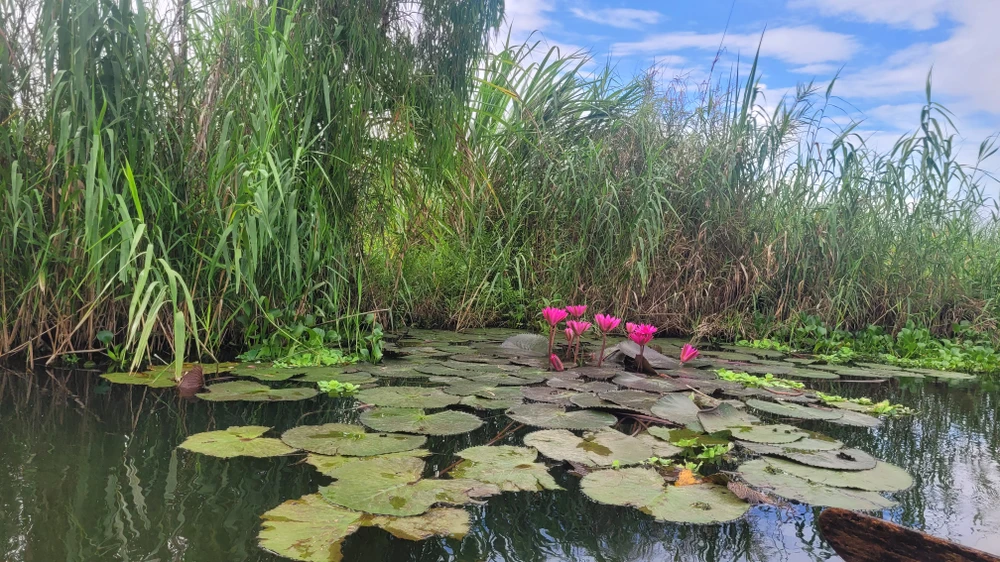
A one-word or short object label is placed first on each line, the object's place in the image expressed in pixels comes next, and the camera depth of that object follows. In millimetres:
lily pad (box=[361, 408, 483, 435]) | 1616
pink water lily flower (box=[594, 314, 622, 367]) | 2496
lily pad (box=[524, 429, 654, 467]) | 1439
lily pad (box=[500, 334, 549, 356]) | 2896
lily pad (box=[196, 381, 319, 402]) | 1906
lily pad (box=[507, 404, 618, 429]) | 1727
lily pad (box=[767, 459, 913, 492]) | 1315
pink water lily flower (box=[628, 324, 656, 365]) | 2369
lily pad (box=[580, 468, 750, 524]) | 1137
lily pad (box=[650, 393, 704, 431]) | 1761
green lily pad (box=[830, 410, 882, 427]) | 1876
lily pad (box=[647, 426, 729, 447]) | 1563
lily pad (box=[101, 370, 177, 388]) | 2059
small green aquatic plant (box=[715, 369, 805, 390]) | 2408
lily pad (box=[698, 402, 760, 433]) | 1705
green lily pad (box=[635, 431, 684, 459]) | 1487
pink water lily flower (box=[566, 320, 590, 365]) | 2559
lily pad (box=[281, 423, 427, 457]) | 1433
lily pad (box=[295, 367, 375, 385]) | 2232
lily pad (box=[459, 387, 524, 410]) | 1896
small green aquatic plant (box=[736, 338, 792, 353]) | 3584
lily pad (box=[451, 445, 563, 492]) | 1271
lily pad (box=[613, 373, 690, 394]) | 2197
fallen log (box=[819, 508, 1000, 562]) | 722
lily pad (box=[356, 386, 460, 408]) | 1888
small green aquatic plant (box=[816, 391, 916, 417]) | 2062
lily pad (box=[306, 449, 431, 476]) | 1313
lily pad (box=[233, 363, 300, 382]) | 2195
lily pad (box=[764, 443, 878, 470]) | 1428
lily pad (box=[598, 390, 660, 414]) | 1942
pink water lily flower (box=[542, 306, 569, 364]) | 2473
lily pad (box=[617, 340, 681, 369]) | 2629
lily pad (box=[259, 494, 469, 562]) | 952
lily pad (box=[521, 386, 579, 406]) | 1983
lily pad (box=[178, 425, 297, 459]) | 1400
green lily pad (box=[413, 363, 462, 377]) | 2354
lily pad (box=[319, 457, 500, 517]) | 1109
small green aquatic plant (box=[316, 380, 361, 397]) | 2078
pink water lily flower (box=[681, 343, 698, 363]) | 2537
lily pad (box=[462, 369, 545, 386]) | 2262
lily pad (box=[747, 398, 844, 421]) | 1916
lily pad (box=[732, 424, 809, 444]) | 1632
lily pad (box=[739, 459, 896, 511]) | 1221
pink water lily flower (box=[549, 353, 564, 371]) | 2522
